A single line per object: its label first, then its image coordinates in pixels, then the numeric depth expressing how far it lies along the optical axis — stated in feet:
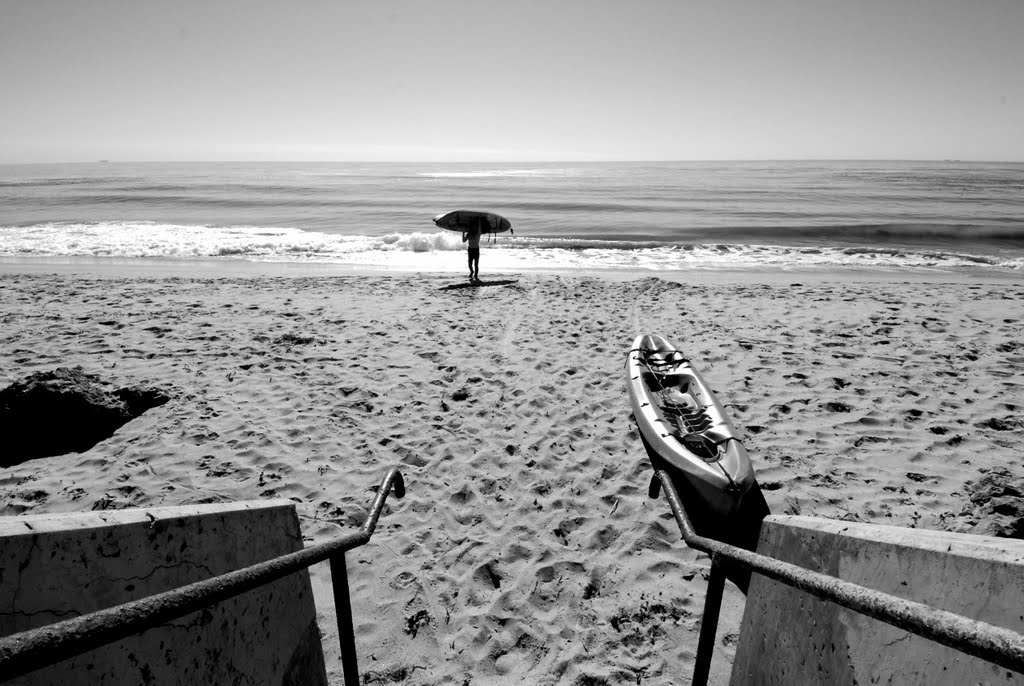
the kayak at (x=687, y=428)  14.93
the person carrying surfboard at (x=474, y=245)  45.47
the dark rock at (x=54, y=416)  17.19
